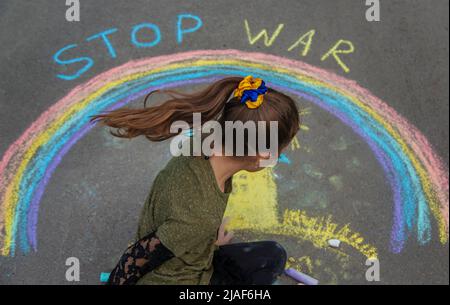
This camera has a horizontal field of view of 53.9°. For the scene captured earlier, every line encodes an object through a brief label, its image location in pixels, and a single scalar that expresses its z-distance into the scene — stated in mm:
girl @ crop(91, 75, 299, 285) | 2000
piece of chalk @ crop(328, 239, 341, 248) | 3074
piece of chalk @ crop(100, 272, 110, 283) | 2889
